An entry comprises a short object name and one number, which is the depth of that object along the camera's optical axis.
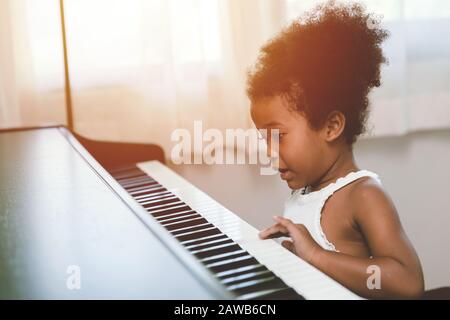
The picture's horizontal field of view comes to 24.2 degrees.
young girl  1.74
